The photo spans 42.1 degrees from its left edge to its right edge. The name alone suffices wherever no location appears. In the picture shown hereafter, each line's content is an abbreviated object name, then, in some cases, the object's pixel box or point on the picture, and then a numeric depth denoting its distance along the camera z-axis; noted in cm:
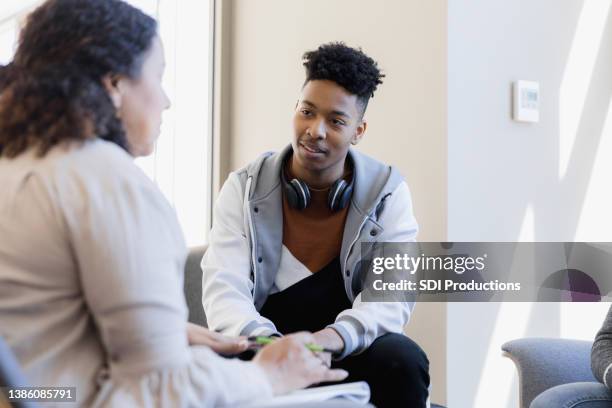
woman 91
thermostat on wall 254
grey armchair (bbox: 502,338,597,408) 186
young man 197
